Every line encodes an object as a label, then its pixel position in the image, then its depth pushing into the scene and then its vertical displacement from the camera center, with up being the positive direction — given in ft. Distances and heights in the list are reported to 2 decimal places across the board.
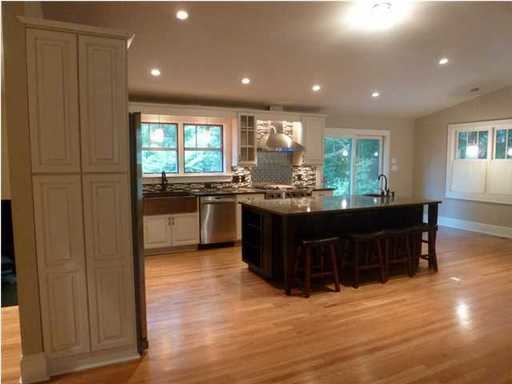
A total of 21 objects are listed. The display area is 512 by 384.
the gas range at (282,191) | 19.33 -1.35
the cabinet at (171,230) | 17.13 -3.06
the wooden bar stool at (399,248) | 13.84 -3.32
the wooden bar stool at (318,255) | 12.19 -3.20
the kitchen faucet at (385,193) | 16.45 -1.24
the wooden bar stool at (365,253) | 13.10 -3.36
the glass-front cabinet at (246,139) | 20.01 +1.51
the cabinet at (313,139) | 21.50 +1.64
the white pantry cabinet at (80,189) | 7.34 -0.48
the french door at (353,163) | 24.84 +0.21
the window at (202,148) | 20.06 +1.00
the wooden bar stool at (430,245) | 14.74 -3.22
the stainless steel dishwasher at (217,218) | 18.06 -2.60
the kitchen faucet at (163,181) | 19.01 -0.76
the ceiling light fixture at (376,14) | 11.37 +4.98
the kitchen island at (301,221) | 12.52 -2.14
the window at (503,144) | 21.11 +1.27
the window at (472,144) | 22.41 +1.35
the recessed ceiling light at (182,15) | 11.01 +4.65
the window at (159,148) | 19.09 +0.99
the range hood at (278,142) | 19.48 +1.30
